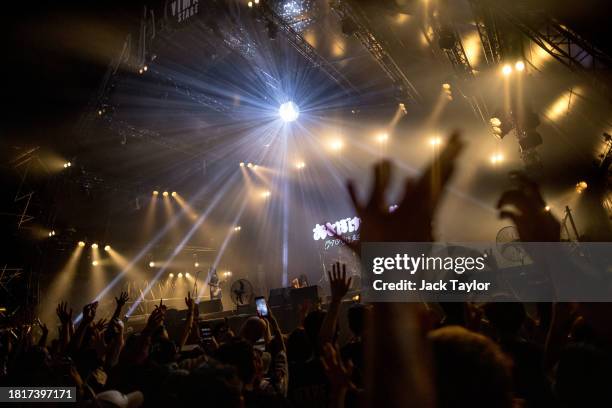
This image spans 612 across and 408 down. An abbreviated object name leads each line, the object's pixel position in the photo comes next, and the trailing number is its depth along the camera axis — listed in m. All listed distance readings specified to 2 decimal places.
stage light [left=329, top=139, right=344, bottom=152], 14.02
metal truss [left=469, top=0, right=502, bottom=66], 6.02
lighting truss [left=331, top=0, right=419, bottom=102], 6.67
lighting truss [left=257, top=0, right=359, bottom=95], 7.30
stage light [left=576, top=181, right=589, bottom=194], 10.26
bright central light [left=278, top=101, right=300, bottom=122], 11.76
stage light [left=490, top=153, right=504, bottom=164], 11.56
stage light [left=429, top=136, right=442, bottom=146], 12.14
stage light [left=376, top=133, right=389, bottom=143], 12.96
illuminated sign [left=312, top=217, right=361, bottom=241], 14.27
